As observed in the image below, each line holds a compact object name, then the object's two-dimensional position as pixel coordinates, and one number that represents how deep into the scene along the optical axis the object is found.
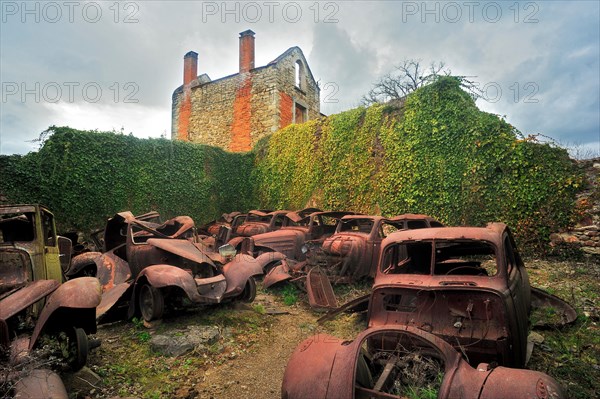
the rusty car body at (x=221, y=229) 10.76
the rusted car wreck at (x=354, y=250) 7.23
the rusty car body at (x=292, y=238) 8.69
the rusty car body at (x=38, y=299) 3.42
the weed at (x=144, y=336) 4.86
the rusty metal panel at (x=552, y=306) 4.94
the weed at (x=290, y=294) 6.84
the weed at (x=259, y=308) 6.10
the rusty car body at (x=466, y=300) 3.31
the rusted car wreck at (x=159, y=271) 5.29
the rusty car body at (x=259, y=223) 10.35
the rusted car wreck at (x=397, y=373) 2.39
